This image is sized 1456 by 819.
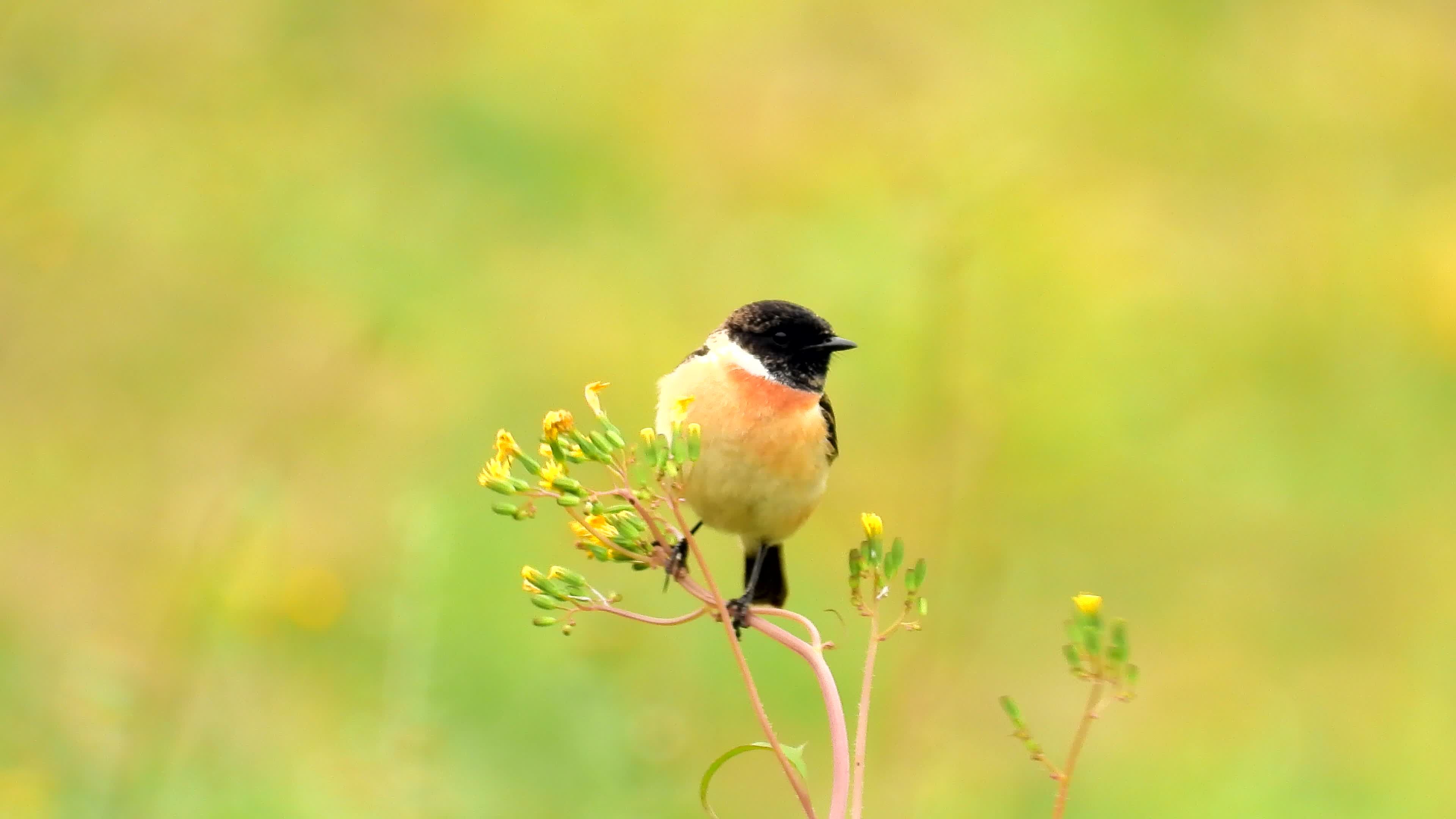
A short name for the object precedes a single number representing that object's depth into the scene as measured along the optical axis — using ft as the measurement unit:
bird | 25.13
